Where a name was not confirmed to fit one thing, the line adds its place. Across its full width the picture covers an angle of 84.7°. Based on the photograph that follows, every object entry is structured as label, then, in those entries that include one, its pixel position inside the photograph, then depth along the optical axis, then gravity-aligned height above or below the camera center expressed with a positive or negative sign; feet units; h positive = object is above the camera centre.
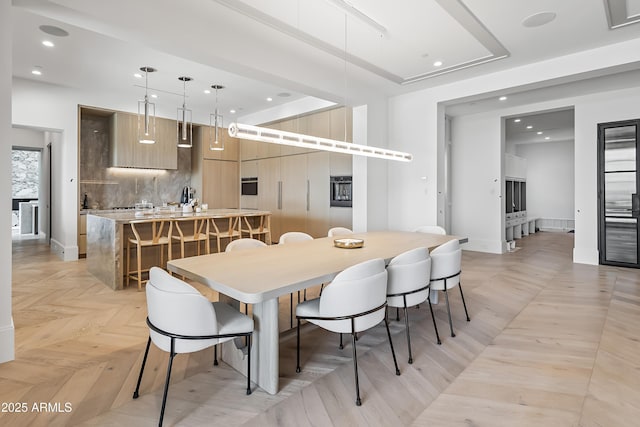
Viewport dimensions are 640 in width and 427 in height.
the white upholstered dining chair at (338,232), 13.54 -0.80
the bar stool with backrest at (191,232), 15.82 -0.96
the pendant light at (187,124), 23.13 +6.43
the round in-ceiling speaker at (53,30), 12.73 +6.71
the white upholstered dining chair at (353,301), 6.68 -1.74
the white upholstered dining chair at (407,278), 8.18 -1.57
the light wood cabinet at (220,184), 26.68 +2.19
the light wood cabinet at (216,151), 26.37 +5.17
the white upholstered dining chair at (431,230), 14.38 -0.77
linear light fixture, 8.30 +2.06
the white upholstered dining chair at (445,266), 9.61 -1.52
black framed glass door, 17.65 +0.94
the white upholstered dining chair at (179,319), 5.79 -1.81
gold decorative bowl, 10.29 -0.95
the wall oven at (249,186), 27.25 +2.04
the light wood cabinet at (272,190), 25.34 +1.59
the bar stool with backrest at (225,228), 17.66 -0.84
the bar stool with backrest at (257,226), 19.25 -0.81
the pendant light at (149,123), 22.74 +5.89
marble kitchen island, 14.10 -1.21
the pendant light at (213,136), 26.12 +5.82
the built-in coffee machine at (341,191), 20.80 +1.26
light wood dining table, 6.26 -1.25
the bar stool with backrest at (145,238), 14.20 -1.12
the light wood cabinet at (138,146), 22.29 +4.39
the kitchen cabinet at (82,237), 20.75 -1.48
